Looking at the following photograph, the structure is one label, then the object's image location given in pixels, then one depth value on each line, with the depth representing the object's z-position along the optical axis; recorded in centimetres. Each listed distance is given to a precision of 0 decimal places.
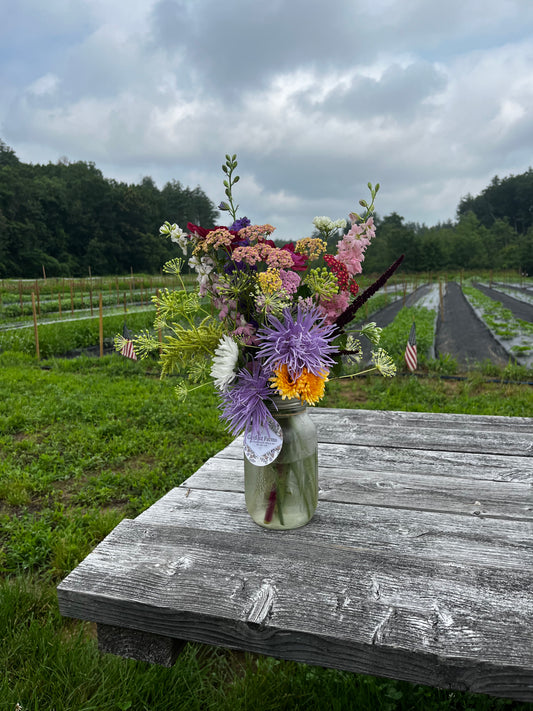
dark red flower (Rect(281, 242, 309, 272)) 99
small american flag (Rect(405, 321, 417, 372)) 545
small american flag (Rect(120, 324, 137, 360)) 558
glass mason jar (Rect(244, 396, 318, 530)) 106
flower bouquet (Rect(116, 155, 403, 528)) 95
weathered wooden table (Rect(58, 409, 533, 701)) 77
